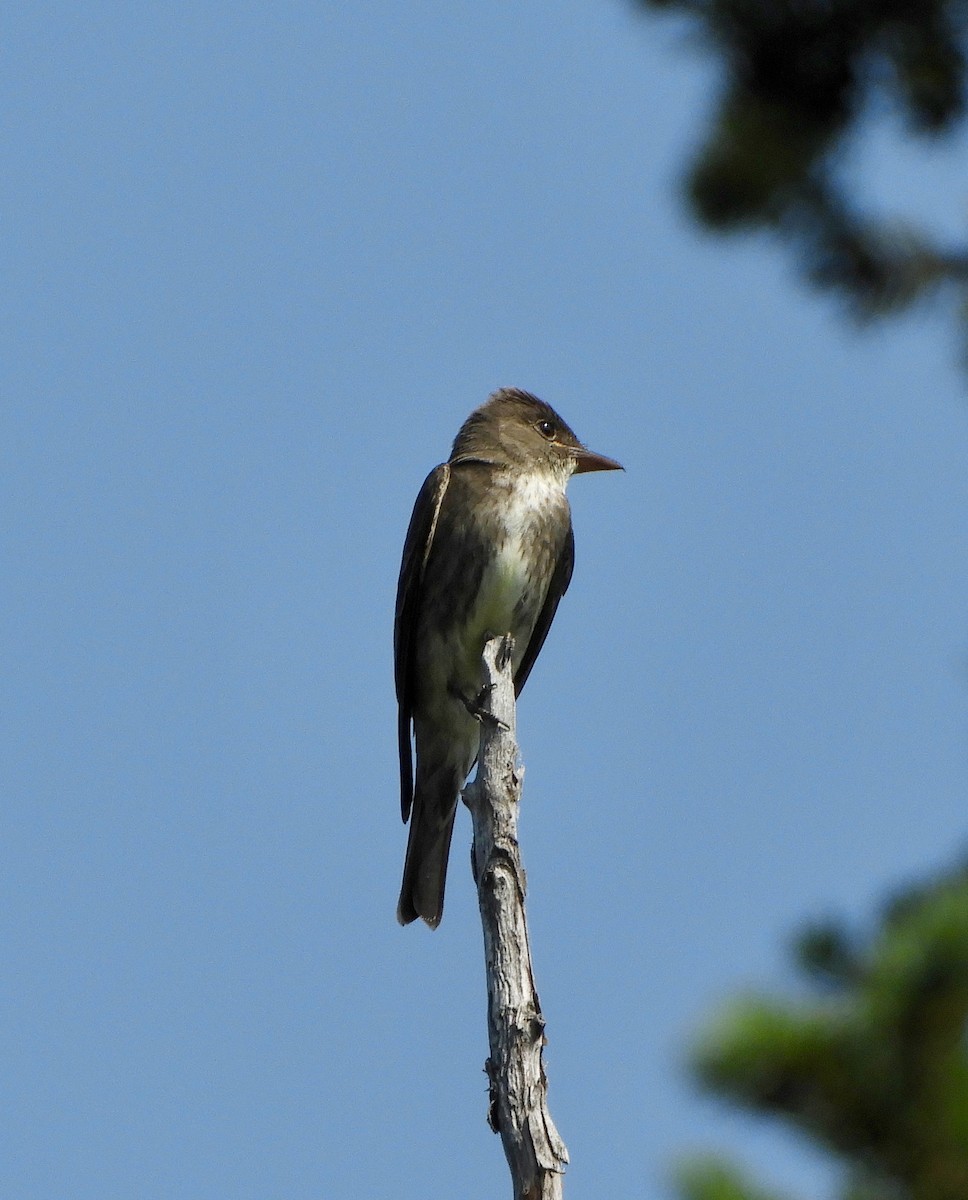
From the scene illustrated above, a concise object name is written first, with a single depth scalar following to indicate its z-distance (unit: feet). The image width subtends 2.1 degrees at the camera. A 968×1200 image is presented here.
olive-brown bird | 26.12
